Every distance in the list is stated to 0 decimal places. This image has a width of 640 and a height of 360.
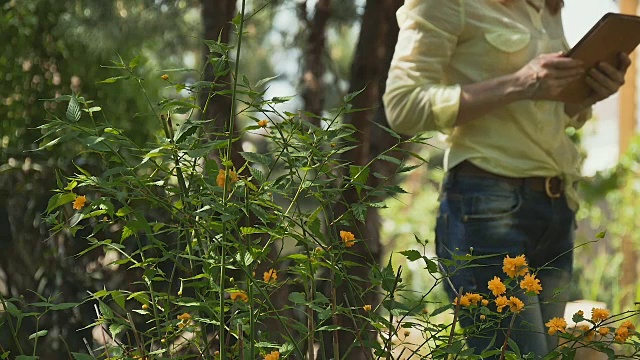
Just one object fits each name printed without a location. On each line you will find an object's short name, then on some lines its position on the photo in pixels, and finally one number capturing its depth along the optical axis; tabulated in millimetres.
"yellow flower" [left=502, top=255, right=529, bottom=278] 4393
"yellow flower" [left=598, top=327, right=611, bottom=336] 4431
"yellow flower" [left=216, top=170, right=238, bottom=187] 4324
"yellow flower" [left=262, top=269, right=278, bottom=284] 4527
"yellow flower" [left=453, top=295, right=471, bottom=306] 4446
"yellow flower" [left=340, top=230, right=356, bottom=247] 4426
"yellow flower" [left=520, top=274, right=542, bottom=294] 4422
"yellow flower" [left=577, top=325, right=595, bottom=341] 4414
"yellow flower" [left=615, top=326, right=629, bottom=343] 4444
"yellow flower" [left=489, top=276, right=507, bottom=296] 4410
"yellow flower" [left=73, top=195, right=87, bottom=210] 4366
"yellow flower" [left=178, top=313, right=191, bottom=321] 4452
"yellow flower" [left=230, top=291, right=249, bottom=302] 4387
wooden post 12339
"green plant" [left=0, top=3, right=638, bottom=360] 4338
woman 5208
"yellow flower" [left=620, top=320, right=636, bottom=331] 4477
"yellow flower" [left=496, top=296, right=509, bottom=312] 4404
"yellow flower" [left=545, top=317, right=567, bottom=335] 4441
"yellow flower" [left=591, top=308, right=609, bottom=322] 4427
